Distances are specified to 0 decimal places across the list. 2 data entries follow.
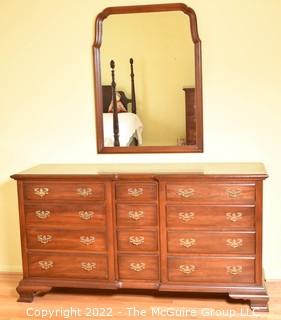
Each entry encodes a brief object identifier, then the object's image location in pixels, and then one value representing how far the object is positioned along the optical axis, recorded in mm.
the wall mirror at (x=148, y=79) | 3115
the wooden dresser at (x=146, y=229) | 2785
